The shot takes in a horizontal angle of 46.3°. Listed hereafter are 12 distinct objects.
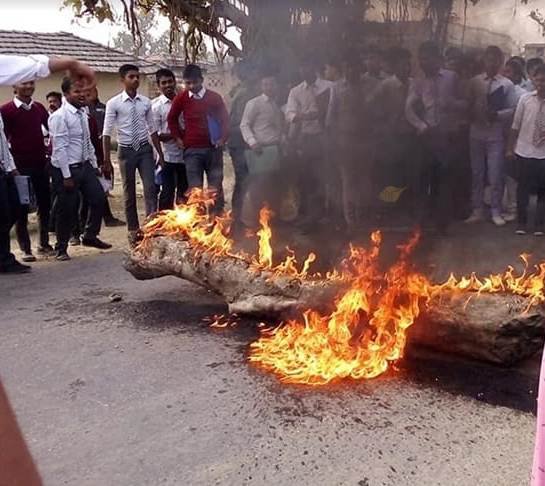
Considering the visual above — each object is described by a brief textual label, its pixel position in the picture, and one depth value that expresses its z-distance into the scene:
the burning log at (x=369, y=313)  3.97
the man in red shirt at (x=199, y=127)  7.66
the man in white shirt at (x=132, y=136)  7.93
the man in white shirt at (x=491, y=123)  7.66
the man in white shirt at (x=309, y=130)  8.22
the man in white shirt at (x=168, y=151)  8.19
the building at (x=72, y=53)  17.55
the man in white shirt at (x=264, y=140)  8.17
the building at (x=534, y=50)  8.06
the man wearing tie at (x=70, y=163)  7.31
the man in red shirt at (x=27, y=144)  7.49
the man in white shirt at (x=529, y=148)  7.19
